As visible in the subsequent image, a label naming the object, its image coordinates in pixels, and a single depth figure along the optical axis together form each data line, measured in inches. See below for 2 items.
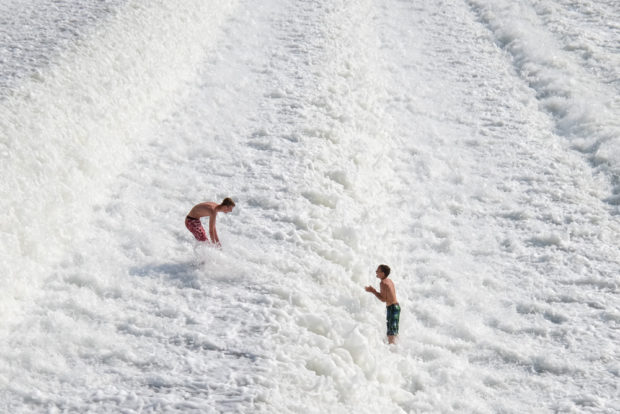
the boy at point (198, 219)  714.8
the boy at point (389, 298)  681.0
